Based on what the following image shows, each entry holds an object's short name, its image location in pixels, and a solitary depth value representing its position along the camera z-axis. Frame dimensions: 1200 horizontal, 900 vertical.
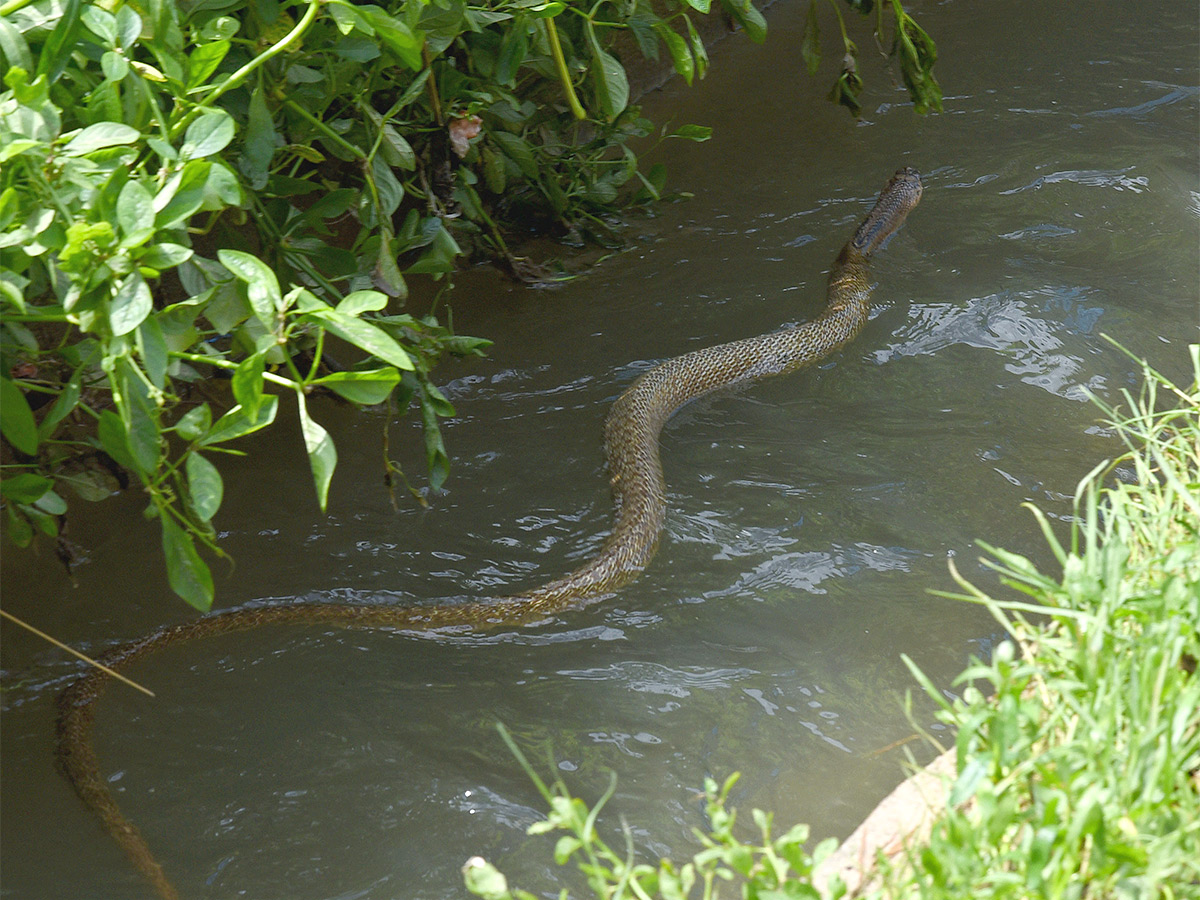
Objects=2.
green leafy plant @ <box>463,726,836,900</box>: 2.85
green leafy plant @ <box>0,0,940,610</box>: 2.92
